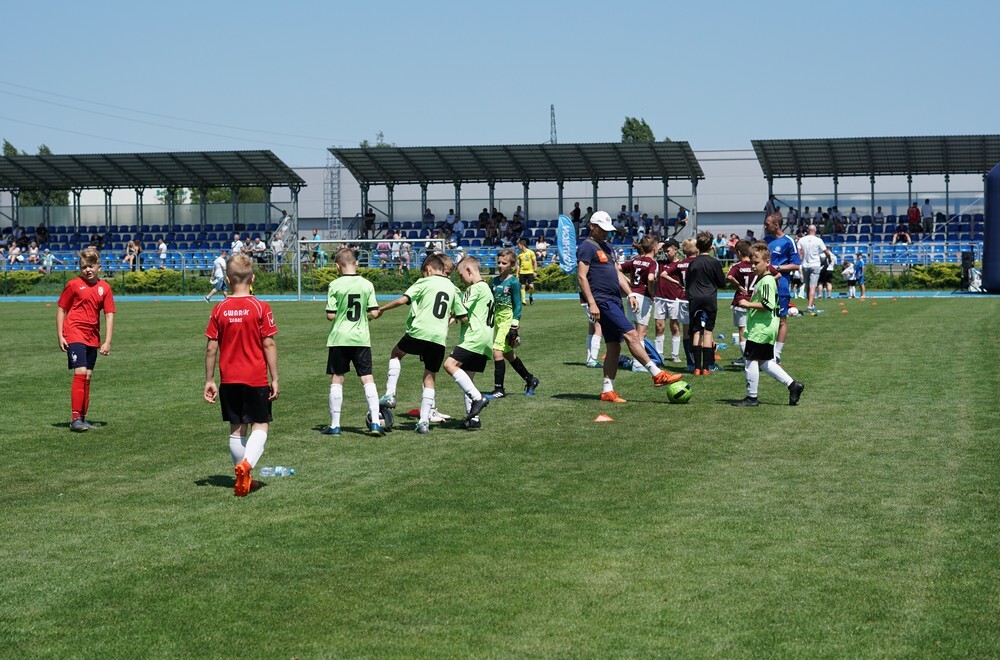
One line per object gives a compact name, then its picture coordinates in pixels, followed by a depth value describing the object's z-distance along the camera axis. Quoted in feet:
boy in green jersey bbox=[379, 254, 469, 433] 38.34
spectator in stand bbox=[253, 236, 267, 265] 160.39
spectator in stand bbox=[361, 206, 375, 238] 184.55
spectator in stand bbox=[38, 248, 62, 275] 167.12
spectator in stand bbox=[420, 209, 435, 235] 187.32
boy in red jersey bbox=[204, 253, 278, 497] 29.32
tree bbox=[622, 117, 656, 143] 382.01
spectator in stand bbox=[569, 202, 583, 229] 176.96
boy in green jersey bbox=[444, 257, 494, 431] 39.14
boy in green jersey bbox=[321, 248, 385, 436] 37.47
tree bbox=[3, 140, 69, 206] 343.40
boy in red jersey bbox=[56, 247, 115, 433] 41.01
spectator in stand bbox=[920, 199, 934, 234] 168.25
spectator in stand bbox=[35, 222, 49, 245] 199.38
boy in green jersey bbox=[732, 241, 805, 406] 43.19
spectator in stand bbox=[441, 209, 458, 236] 181.98
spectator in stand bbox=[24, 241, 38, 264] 174.50
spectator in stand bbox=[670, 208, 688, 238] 169.99
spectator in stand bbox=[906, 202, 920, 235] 169.27
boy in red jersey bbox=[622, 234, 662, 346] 55.72
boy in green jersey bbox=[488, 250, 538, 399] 47.96
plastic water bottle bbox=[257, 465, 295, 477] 31.27
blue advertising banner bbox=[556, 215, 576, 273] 127.85
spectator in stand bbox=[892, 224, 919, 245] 161.64
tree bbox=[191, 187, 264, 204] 445.78
